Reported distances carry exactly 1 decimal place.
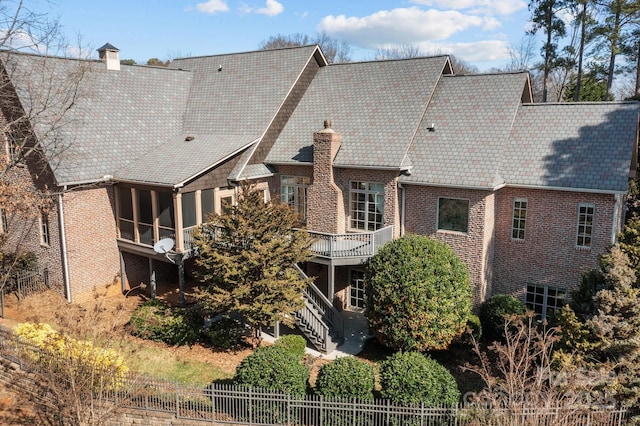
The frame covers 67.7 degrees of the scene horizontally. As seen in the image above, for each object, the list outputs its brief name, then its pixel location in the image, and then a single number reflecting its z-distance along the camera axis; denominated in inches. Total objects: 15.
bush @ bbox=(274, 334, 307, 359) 590.9
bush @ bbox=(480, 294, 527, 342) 672.5
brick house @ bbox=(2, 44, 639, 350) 695.7
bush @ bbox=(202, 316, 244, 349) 642.2
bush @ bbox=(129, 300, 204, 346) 652.7
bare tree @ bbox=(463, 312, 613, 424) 405.7
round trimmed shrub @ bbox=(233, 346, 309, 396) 483.8
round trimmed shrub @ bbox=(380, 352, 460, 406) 466.6
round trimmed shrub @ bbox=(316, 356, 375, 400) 482.9
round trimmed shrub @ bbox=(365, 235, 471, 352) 586.9
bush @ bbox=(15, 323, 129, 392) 415.8
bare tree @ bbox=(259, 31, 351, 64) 3154.5
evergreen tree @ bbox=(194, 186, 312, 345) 605.0
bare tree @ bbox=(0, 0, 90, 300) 726.5
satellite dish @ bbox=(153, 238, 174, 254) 730.2
